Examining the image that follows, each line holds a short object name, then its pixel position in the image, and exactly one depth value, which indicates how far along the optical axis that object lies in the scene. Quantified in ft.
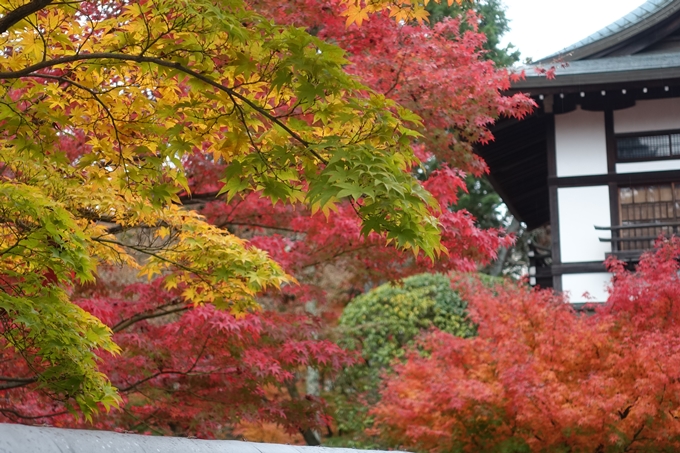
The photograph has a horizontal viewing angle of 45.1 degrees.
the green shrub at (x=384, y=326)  58.90
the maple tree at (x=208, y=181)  13.12
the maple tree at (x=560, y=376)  30.42
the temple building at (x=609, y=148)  42.63
